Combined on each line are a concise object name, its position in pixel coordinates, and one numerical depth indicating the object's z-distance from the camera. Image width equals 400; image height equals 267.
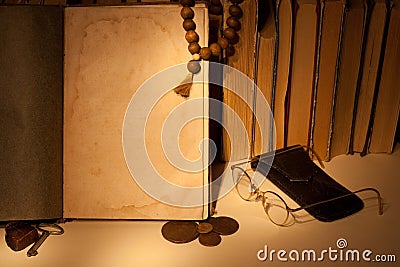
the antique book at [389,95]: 1.06
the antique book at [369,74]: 1.05
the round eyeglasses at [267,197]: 0.92
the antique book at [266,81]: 1.05
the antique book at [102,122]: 0.88
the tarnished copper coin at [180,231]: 0.86
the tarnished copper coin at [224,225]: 0.88
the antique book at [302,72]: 1.05
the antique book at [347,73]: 1.04
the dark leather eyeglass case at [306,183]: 0.93
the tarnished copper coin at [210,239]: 0.85
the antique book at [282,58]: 1.04
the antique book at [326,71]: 1.04
